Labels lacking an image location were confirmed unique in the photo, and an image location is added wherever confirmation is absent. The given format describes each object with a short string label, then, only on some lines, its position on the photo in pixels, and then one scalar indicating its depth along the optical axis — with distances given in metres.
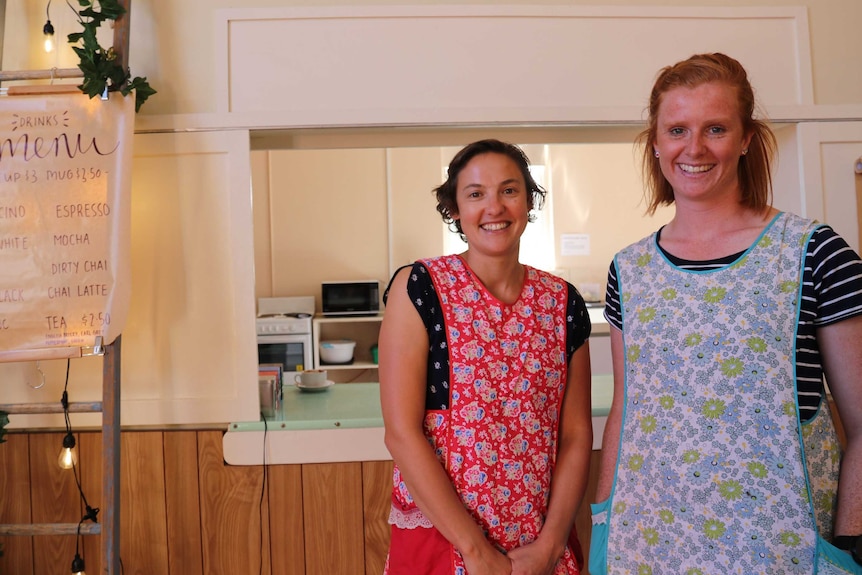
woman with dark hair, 1.44
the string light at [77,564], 2.06
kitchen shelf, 5.08
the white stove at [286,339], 4.70
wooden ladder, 1.94
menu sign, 1.93
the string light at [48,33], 2.06
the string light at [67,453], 2.07
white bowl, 4.87
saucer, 2.69
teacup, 2.70
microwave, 4.98
